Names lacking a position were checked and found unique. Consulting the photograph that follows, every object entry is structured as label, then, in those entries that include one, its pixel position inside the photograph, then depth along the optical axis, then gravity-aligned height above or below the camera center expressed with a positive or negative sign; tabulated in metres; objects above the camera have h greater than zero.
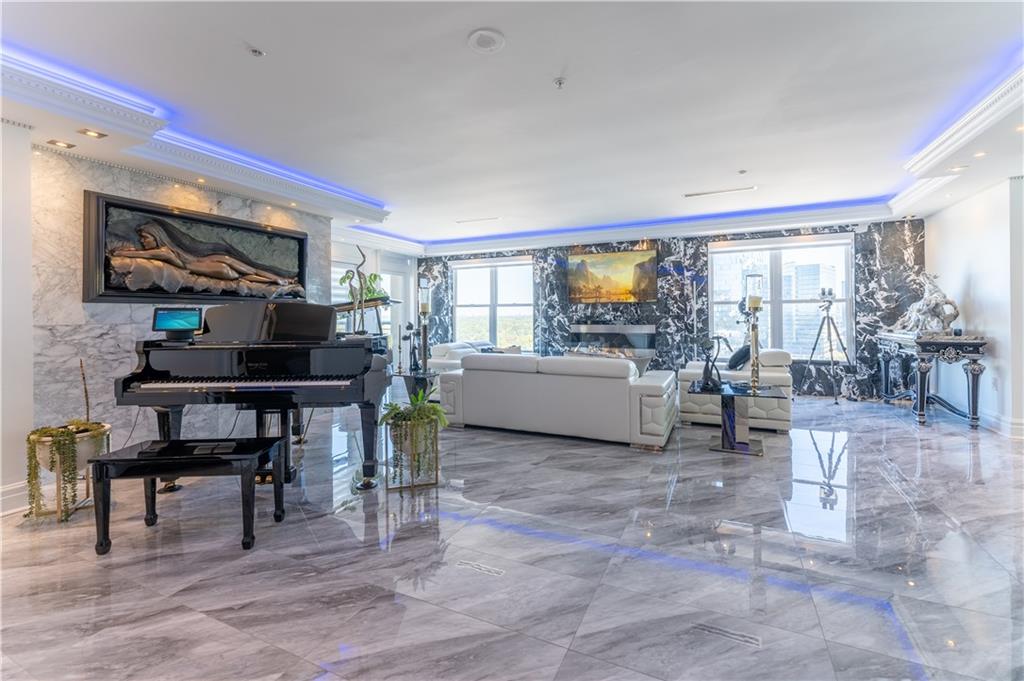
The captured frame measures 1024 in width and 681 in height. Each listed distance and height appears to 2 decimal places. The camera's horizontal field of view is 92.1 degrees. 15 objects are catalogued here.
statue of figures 5.55 +0.32
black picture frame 3.96 +0.75
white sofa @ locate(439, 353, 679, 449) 4.46 -0.54
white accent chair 5.05 -0.65
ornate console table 5.12 -0.16
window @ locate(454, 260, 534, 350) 10.01 +0.82
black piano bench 2.47 -0.62
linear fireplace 8.58 +0.03
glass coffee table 4.35 -0.72
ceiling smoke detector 2.70 +1.69
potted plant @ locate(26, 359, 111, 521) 2.95 -0.68
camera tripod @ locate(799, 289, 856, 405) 7.32 +0.21
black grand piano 3.10 -0.16
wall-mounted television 8.58 +1.15
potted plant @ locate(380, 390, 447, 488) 3.40 -0.65
